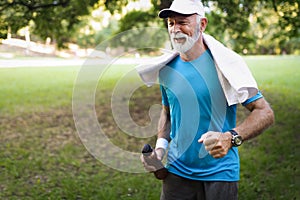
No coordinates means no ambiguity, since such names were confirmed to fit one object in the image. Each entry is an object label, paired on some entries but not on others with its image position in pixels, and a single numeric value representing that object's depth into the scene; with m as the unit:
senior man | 2.22
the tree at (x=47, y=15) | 7.11
